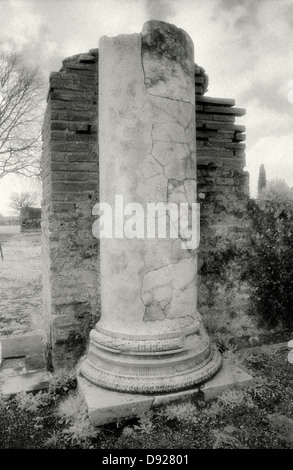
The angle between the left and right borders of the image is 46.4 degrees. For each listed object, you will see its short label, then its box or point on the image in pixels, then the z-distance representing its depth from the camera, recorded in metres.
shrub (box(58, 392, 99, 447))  2.03
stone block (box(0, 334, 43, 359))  3.40
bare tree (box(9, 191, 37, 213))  37.40
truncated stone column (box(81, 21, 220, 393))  2.33
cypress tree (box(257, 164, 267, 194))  29.00
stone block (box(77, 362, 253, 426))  2.13
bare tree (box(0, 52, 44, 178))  16.52
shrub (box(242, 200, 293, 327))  3.32
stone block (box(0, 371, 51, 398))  2.59
